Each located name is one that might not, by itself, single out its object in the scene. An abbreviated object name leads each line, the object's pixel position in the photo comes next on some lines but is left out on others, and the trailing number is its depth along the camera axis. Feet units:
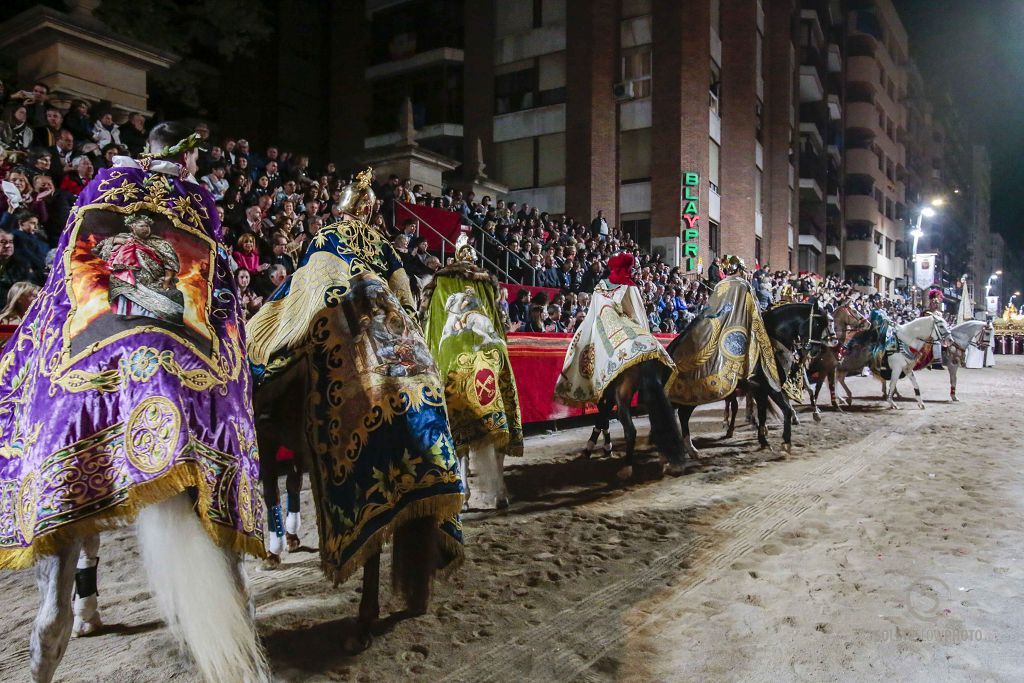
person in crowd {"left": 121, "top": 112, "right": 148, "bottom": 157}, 32.40
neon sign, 85.40
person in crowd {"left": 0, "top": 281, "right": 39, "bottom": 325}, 14.15
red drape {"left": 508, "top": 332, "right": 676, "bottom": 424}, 33.06
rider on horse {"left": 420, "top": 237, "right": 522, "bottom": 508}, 18.12
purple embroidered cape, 7.25
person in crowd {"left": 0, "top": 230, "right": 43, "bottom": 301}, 20.49
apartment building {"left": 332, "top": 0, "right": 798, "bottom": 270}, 86.17
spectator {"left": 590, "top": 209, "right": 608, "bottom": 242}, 74.02
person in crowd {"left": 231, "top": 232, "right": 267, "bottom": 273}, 27.84
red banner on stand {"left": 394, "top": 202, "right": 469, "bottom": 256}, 47.55
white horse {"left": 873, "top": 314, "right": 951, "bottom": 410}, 50.15
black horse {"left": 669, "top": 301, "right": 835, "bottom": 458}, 28.50
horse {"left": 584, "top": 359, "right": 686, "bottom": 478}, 23.71
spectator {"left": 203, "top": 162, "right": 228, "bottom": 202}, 32.07
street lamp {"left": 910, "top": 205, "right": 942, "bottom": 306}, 127.83
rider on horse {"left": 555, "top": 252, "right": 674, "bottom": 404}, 24.20
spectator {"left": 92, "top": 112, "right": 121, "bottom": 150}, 30.66
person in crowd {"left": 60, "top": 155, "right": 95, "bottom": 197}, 26.13
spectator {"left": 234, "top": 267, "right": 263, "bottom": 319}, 25.17
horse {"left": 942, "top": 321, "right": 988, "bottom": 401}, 54.22
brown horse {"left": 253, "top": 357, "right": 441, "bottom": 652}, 10.90
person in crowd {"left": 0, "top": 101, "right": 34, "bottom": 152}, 26.53
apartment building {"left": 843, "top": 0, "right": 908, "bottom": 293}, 164.96
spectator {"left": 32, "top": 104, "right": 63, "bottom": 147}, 28.35
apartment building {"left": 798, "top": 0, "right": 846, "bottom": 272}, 135.13
